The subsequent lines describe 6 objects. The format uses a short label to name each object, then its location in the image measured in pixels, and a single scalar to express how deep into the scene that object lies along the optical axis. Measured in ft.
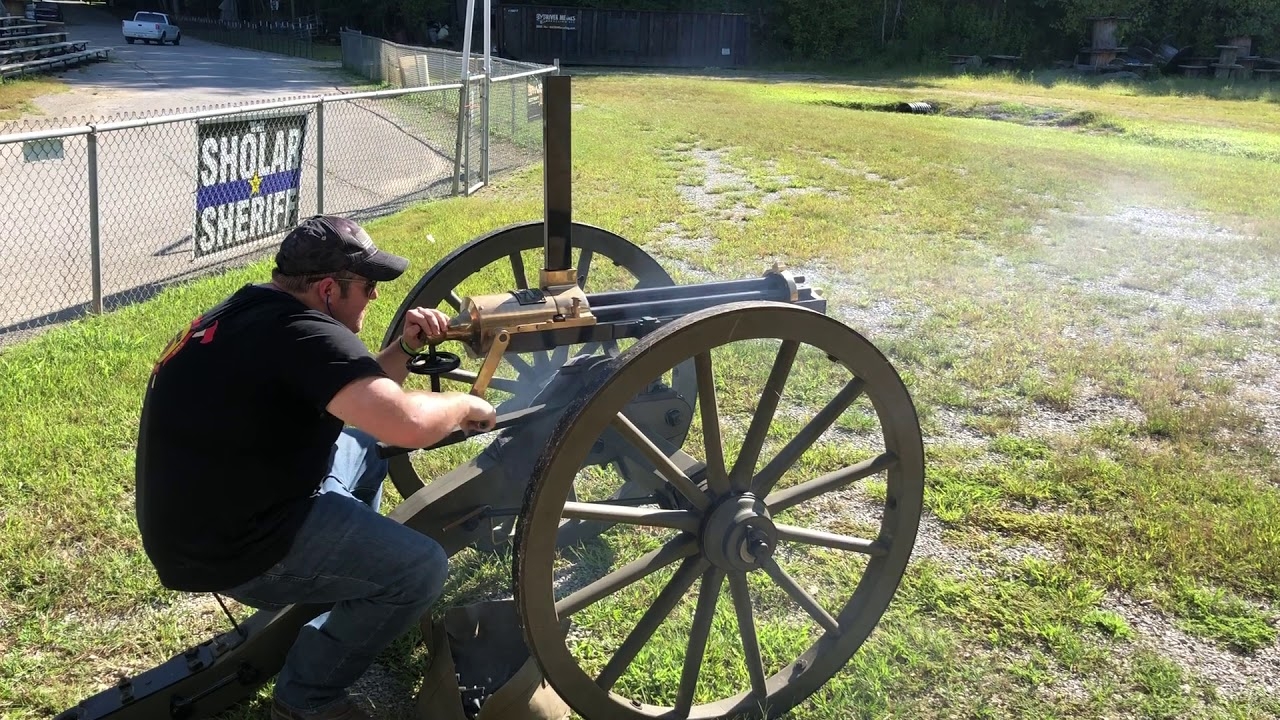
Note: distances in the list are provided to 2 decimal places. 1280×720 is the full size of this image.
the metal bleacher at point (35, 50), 75.77
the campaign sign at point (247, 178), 25.05
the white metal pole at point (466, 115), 36.78
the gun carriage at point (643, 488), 7.74
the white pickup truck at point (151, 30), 136.26
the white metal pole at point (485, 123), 38.90
